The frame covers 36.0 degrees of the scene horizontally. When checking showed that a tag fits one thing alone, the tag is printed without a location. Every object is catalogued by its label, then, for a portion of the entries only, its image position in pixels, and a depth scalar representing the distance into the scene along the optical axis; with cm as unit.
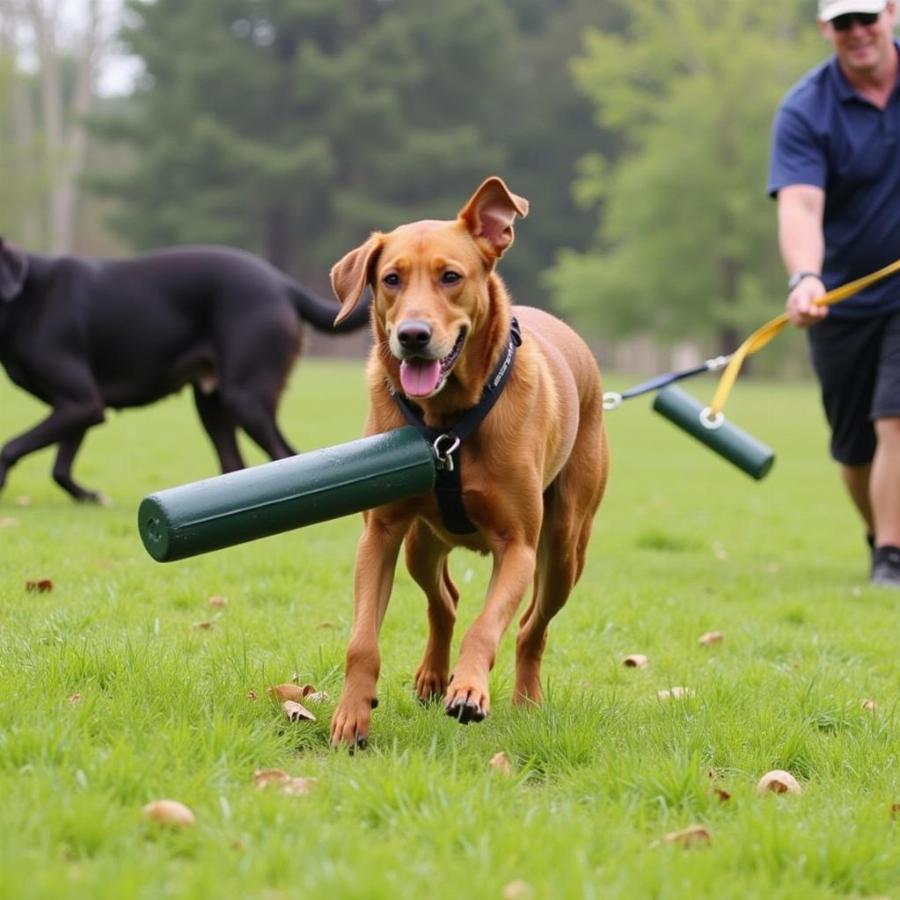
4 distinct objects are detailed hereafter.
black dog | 877
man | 706
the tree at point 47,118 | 5250
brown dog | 394
